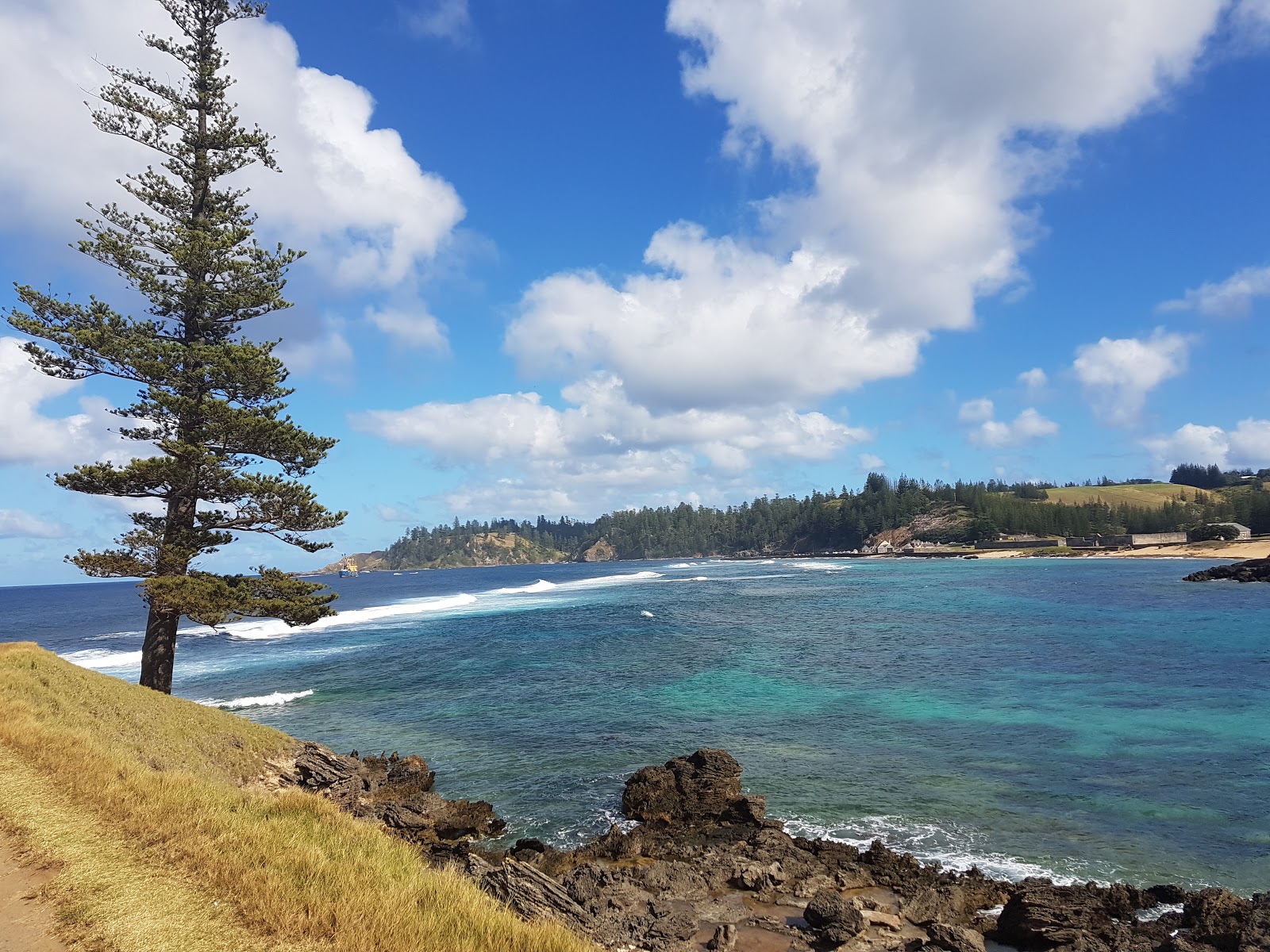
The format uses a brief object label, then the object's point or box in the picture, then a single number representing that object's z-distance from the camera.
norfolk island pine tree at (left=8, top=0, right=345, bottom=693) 22.59
